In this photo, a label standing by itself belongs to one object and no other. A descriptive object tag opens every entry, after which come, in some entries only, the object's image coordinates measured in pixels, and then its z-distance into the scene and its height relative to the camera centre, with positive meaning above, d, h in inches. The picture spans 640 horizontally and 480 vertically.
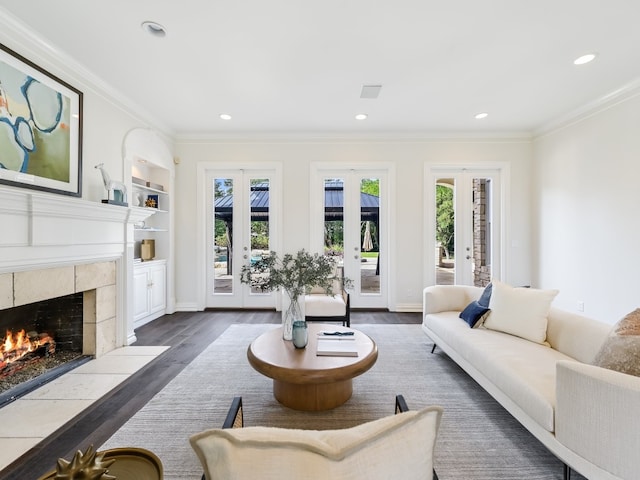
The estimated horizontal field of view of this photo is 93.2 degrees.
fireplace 95.6 -29.6
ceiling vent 134.0 +69.8
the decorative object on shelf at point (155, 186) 174.5 +35.2
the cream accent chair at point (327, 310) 146.0 -31.6
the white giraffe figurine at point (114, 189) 124.0 +23.7
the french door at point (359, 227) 199.2 +11.7
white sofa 47.9 -30.1
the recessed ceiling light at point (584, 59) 111.3 +69.7
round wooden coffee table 75.3 -31.8
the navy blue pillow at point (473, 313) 106.7 -24.6
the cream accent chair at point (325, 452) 22.9 -16.2
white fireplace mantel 88.3 +3.4
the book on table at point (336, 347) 85.1 -30.1
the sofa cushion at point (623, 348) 54.5 -19.8
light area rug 65.7 -46.6
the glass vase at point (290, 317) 96.7 -23.6
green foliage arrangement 92.6 -9.0
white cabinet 160.1 -26.0
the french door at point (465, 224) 197.3 +13.5
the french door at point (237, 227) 200.1 +11.8
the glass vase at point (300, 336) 89.8 -27.2
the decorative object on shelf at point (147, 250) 175.8 -3.1
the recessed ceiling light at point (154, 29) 94.6 +69.1
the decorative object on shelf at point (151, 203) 178.2 +25.1
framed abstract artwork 91.5 +39.1
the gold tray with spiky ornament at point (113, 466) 28.9 -25.7
